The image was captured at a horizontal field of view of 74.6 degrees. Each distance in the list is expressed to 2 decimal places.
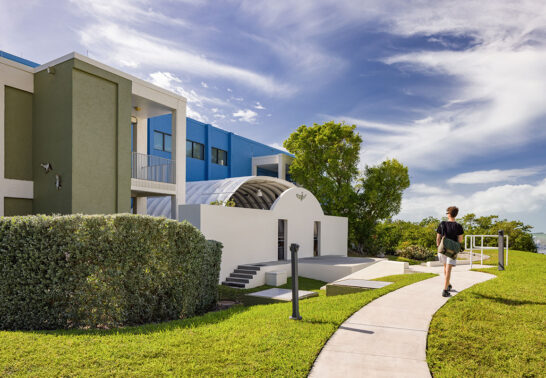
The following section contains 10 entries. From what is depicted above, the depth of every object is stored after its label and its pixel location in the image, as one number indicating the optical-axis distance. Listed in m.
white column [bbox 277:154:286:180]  30.42
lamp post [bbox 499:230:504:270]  11.56
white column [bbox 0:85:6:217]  10.80
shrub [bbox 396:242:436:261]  26.14
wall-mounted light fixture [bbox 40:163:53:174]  11.15
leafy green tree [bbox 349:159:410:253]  28.69
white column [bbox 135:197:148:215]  16.35
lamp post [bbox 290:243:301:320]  5.77
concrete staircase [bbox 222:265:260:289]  14.20
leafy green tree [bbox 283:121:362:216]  27.64
